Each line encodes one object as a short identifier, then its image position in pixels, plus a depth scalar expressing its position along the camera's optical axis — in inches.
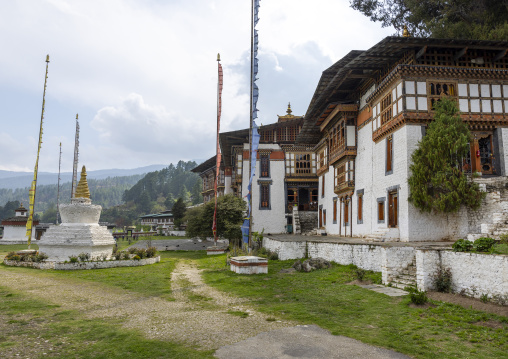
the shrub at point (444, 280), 421.1
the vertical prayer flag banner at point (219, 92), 841.5
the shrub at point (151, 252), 838.9
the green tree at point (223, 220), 1229.7
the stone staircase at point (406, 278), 474.9
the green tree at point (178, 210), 2381.4
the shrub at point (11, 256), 784.3
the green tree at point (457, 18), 1050.2
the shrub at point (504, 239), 433.8
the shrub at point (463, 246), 424.5
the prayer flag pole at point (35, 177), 879.1
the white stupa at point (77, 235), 784.9
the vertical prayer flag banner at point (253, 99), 668.1
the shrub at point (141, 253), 825.5
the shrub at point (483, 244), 409.4
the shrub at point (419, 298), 382.6
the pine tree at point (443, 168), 640.4
